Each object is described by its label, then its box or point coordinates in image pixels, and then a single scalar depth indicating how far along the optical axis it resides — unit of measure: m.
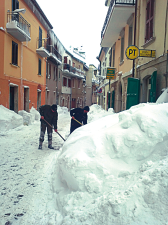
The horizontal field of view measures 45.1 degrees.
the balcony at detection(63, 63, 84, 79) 29.16
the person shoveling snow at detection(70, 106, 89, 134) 7.53
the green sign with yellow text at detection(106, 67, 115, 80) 14.71
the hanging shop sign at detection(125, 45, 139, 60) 7.96
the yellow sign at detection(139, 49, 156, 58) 7.25
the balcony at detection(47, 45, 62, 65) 20.75
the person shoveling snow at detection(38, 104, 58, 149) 6.89
